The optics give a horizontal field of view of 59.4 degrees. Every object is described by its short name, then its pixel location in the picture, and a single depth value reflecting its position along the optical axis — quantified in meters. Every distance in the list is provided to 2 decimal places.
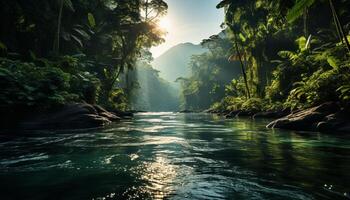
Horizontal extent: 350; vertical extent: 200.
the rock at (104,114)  16.89
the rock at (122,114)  24.76
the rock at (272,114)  18.68
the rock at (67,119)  12.16
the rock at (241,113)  25.64
